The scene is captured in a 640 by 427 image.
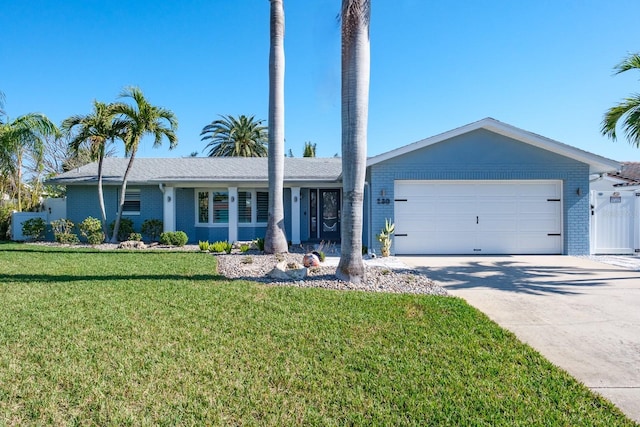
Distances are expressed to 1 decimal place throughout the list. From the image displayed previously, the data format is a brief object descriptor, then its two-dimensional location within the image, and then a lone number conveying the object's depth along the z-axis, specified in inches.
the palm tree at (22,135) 481.7
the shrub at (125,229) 558.3
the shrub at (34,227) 564.1
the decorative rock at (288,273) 288.2
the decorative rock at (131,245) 503.1
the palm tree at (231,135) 1183.6
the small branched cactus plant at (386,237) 425.4
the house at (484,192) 429.7
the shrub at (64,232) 539.8
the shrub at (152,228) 553.6
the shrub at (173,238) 520.7
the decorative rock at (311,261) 334.0
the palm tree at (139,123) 507.5
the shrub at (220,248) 454.6
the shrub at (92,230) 532.7
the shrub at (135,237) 540.7
